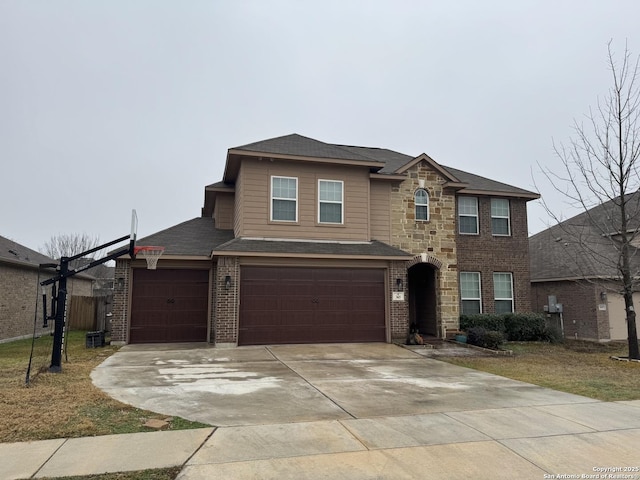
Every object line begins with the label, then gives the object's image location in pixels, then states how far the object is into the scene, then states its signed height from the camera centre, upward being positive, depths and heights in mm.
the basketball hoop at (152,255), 12019 +1019
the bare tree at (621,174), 12227 +3462
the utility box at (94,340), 13320 -1541
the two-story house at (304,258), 13453 +1081
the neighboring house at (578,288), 17109 +133
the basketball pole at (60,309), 8852 -389
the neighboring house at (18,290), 16328 +23
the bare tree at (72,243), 49969 +5670
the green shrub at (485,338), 13484 -1518
